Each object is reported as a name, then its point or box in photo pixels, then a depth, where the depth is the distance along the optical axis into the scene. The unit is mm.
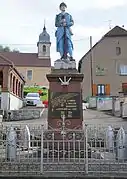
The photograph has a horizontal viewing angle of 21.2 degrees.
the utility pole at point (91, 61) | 48747
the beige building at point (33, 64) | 74875
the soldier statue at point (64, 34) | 13742
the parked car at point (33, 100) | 41612
